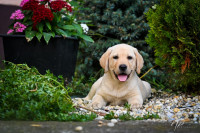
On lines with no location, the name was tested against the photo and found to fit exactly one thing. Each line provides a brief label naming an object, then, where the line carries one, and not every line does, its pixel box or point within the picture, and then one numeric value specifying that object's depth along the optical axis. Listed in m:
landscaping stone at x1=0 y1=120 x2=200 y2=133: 2.30
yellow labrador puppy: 4.00
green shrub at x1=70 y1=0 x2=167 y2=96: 6.25
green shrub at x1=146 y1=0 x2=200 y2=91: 4.03
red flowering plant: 4.93
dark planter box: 5.06
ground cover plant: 2.76
